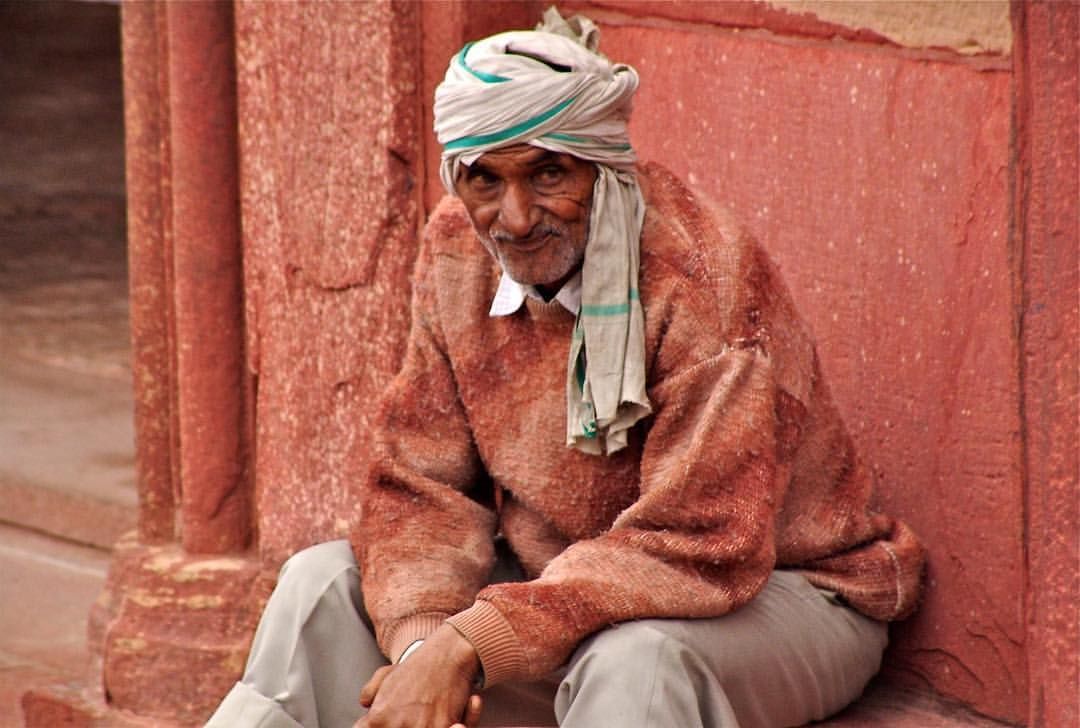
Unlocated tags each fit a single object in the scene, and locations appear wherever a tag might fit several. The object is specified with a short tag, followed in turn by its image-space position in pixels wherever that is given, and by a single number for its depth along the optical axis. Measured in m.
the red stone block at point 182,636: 9.14
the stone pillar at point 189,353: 9.06
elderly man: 6.37
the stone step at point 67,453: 12.11
